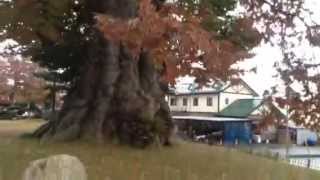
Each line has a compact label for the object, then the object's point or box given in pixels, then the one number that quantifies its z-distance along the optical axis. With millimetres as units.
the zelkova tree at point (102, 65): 17984
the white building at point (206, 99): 66375
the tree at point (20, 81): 60500
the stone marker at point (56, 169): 3936
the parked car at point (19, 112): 65631
